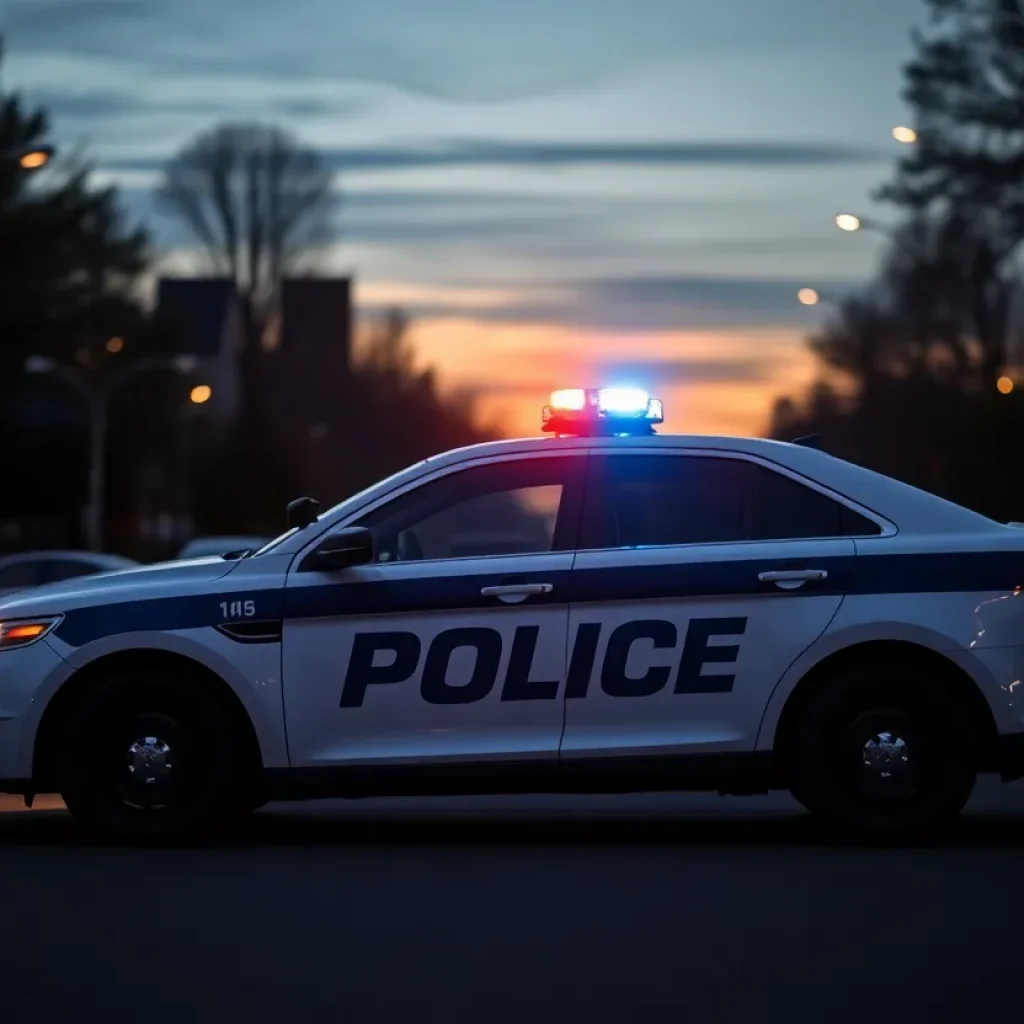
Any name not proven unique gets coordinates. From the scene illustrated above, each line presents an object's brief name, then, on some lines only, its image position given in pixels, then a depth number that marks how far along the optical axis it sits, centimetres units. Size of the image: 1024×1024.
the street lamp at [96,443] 5538
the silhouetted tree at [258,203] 9950
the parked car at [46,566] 2858
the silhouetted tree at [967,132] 5528
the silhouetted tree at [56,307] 5819
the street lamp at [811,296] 4860
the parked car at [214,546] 3226
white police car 1006
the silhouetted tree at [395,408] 13075
